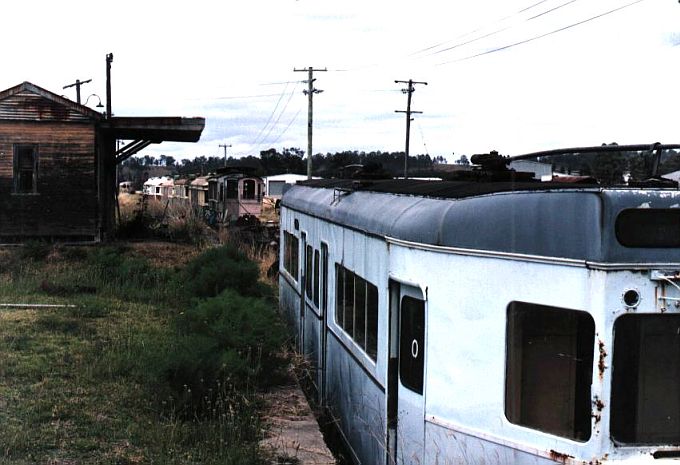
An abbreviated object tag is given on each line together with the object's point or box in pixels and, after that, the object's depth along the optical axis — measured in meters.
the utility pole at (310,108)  37.44
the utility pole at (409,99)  48.48
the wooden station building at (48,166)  22.69
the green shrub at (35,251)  20.03
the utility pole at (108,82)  30.83
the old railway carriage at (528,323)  3.79
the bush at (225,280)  13.57
